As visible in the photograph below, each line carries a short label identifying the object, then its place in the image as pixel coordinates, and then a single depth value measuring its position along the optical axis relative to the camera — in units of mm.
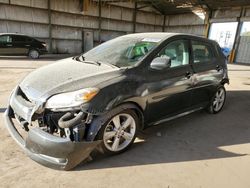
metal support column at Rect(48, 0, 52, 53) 14585
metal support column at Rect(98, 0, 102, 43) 16685
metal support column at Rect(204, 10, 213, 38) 17562
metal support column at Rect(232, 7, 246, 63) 15634
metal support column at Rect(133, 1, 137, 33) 18713
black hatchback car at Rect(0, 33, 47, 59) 11022
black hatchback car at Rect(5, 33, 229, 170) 2103
